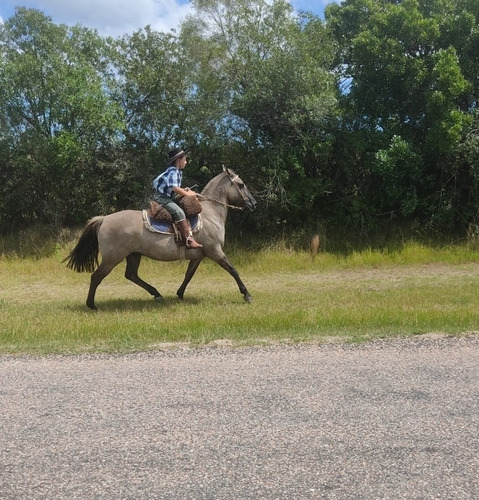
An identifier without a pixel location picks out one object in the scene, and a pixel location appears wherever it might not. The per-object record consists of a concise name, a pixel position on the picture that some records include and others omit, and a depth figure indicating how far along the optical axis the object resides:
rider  10.40
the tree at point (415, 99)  16.27
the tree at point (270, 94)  16.86
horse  10.71
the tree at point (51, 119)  17.28
